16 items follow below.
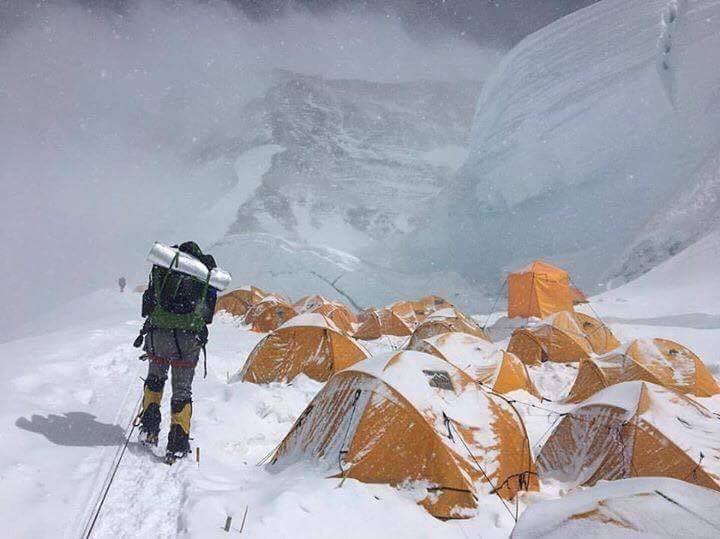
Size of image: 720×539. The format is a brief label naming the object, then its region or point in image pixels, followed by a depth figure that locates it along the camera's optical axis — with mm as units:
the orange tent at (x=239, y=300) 23047
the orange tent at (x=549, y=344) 13016
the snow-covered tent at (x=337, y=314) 18727
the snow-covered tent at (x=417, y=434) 4320
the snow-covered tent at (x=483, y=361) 8898
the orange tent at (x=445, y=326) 14081
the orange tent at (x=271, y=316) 17906
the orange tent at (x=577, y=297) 20998
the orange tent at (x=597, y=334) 14148
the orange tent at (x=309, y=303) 20916
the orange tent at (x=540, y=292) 19344
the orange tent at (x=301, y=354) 8977
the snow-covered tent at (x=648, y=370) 9172
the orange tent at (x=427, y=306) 19997
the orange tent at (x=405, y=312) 19419
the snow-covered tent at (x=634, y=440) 4914
